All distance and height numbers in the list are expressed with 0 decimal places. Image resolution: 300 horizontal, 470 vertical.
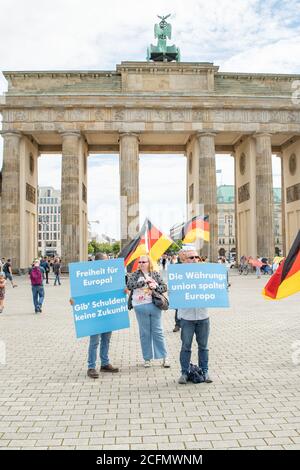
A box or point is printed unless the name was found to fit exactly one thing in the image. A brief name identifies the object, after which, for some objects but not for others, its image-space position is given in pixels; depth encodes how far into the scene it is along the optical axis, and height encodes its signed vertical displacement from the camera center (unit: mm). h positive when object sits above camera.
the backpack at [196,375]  7273 -1974
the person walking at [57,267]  29817 -992
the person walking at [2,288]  15578 -1191
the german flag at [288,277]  7430 -449
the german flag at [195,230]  20172 +951
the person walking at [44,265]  30791 -844
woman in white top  8250 -1069
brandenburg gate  41344 +11875
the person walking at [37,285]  16172 -1161
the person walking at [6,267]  26700 -881
